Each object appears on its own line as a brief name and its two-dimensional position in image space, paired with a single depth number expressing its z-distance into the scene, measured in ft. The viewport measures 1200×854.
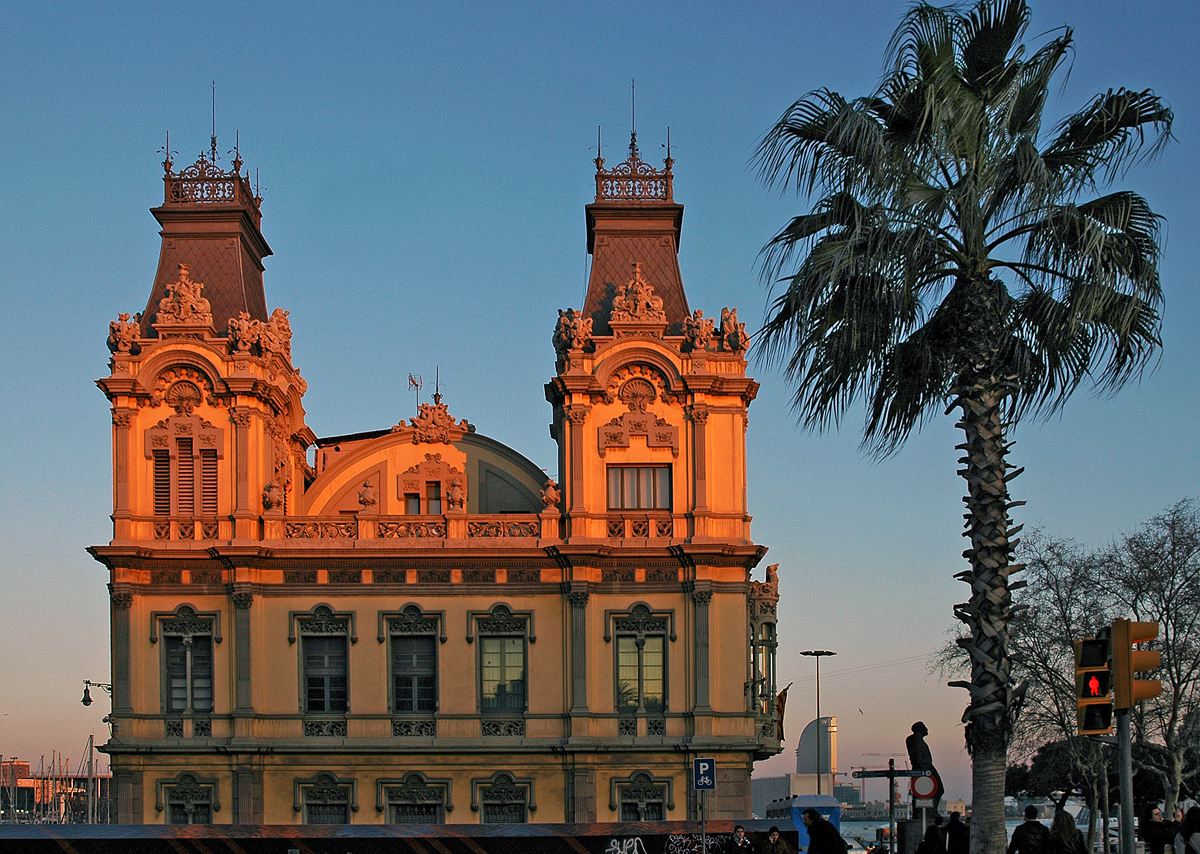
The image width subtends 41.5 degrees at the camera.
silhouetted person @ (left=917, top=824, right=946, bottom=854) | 76.64
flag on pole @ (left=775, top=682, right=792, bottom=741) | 156.87
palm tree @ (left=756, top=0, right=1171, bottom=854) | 63.93
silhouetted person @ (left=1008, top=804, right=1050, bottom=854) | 67.15
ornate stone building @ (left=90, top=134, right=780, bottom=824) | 142.31
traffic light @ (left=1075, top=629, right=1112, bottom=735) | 50.78
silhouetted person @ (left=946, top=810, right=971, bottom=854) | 72.13
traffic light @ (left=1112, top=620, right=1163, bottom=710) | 49.98
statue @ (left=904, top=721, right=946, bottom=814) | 72.23
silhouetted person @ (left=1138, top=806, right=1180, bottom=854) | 77.15
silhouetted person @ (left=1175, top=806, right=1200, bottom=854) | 67.51
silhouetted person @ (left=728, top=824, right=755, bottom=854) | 88.99
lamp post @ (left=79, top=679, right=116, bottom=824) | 307.58
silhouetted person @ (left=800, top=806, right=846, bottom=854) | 80.64
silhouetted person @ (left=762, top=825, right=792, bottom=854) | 84.53
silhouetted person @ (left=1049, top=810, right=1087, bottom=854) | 68.69
